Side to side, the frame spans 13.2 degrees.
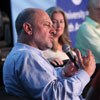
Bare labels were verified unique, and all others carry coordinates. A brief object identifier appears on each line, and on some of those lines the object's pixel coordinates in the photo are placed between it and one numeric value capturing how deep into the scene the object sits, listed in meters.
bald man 2.68
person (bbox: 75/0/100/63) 5.23
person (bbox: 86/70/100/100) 3.35
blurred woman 5.01
